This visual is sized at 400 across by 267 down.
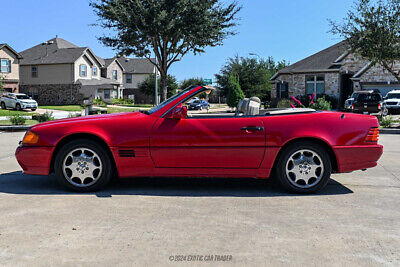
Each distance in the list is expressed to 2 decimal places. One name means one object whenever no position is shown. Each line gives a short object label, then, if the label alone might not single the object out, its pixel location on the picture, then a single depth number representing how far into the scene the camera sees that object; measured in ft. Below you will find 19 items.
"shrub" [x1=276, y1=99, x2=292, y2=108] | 100.86
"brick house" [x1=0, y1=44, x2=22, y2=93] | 157.69
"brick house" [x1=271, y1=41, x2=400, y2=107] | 120.19
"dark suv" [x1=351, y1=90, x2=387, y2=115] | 91.61
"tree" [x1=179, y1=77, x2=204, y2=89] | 262.06
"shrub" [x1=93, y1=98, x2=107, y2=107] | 171.53
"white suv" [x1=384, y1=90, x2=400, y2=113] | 103.76
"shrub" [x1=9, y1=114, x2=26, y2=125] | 63.12
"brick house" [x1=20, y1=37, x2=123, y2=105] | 179.93
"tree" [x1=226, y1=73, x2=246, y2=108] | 131.85
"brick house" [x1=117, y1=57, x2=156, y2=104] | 235.61
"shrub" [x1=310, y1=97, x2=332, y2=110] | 72.90
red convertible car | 18.19
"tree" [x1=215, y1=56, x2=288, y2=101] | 149.18
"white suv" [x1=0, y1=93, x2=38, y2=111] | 125.29
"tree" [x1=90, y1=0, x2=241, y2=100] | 99.60
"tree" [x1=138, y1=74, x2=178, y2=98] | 202.90
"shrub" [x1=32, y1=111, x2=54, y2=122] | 62.85
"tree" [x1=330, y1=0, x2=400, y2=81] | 73.97
